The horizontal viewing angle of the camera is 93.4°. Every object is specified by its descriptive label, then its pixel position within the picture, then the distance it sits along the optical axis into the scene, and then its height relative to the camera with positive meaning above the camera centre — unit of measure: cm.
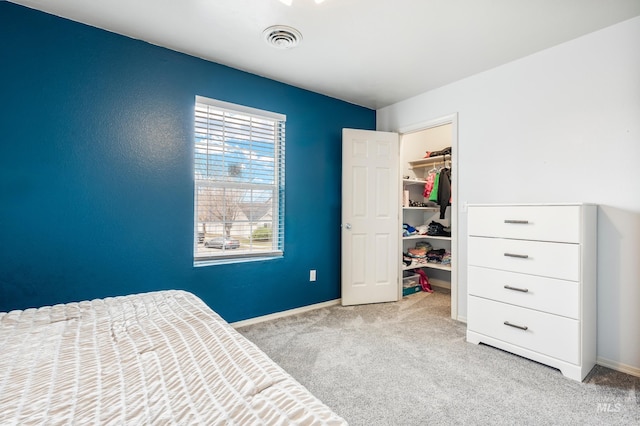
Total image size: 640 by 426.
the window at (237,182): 269 +26
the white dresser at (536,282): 196 -51
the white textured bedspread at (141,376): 71 -49
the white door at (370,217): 344 -8
